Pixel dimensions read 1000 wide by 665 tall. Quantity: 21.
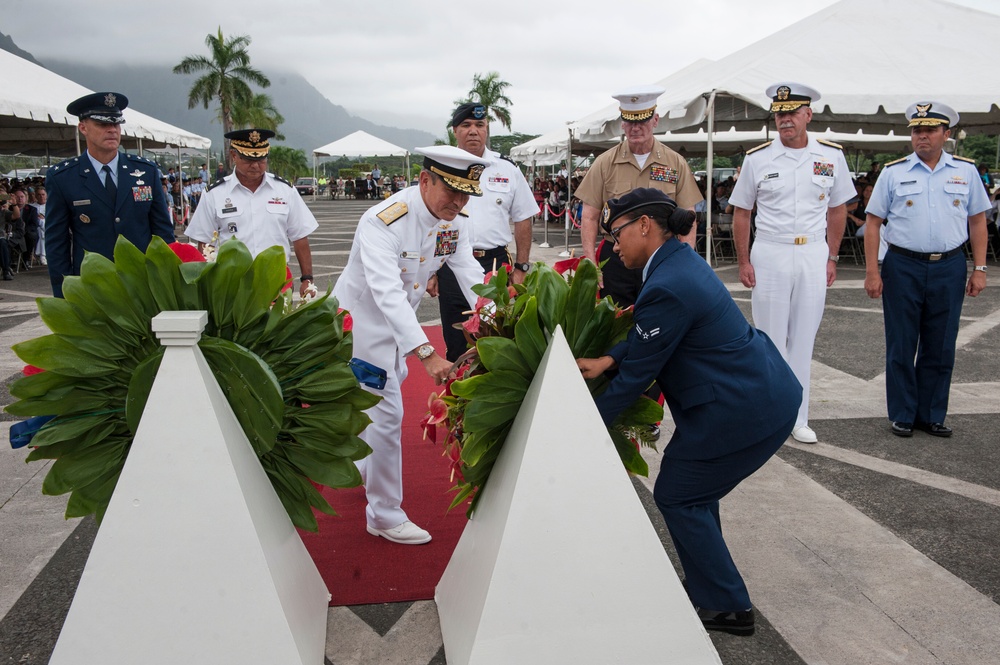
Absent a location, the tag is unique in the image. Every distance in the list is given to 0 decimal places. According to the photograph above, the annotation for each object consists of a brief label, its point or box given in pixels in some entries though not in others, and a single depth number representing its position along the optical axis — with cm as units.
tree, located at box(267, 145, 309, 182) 6740
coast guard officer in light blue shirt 542
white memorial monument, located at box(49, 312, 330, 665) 217
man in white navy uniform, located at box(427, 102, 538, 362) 563
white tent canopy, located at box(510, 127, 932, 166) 2156
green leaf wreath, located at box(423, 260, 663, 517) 265
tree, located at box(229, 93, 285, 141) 5012
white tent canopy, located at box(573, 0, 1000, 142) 1105
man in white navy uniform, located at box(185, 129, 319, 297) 544
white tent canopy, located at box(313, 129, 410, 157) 3841
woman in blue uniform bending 273
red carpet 342
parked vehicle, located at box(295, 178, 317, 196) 5536
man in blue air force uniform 501
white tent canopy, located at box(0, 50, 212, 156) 1158
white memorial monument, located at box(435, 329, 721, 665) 229
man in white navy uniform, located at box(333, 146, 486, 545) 347
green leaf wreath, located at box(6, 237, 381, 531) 245
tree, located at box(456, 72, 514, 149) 5188
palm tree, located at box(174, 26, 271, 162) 4778
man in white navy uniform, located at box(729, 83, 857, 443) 526
